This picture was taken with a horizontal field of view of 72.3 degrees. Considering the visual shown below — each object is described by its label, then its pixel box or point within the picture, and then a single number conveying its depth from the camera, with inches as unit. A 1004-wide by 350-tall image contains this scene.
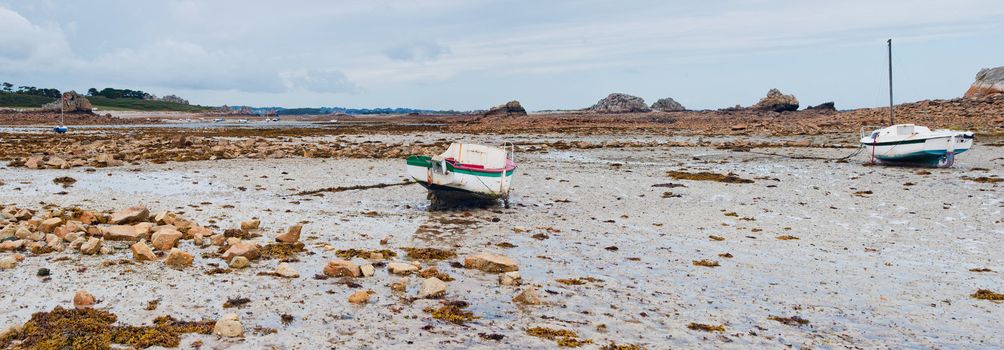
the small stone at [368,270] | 399.9
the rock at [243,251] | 420.5
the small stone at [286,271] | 393.7
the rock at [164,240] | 438.6
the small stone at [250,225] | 533.3
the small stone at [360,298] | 348.5
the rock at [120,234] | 458.0
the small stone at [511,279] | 392.8
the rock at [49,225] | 470.3
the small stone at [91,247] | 423.2
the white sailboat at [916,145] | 1083.3
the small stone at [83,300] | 325.7
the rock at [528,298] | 354.9
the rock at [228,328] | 293.0
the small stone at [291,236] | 489.9
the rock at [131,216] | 501.4
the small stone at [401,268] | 407.8
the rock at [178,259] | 404.8
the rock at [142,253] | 411.8
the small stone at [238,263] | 407.5
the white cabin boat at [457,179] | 684.1
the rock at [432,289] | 363.3
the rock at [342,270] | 399.2
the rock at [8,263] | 385.6
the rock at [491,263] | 420.5
